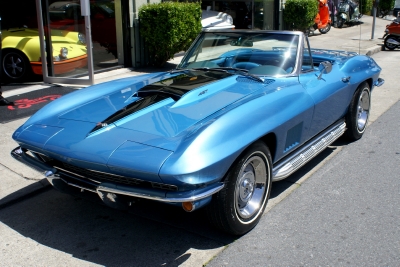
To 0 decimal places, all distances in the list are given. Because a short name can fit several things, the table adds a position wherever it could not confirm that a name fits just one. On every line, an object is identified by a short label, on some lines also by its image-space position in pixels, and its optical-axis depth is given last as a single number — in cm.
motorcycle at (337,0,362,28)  2070
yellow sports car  900
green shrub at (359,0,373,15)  2484
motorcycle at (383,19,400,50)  1488
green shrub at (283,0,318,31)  1567
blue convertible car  319
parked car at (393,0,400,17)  2690
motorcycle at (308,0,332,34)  1811
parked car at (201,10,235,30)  1304
